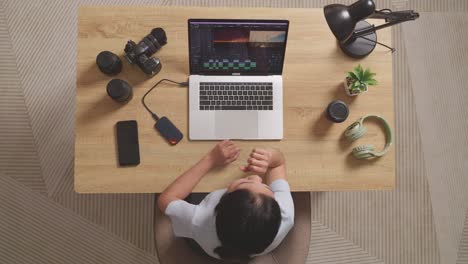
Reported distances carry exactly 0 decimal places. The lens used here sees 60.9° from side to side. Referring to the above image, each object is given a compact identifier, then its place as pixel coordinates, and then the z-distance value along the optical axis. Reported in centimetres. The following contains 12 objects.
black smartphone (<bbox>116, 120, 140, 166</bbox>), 134
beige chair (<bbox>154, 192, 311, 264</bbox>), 142
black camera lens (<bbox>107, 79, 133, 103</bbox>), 129
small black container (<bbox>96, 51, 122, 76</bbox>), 130
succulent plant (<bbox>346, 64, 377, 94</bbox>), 132
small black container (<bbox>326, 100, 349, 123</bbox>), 136
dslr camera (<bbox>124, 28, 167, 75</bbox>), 133
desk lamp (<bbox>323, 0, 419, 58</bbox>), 115
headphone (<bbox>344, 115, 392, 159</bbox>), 135
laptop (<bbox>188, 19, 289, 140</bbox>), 135
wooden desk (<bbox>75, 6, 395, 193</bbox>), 135
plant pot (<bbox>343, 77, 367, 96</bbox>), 136
